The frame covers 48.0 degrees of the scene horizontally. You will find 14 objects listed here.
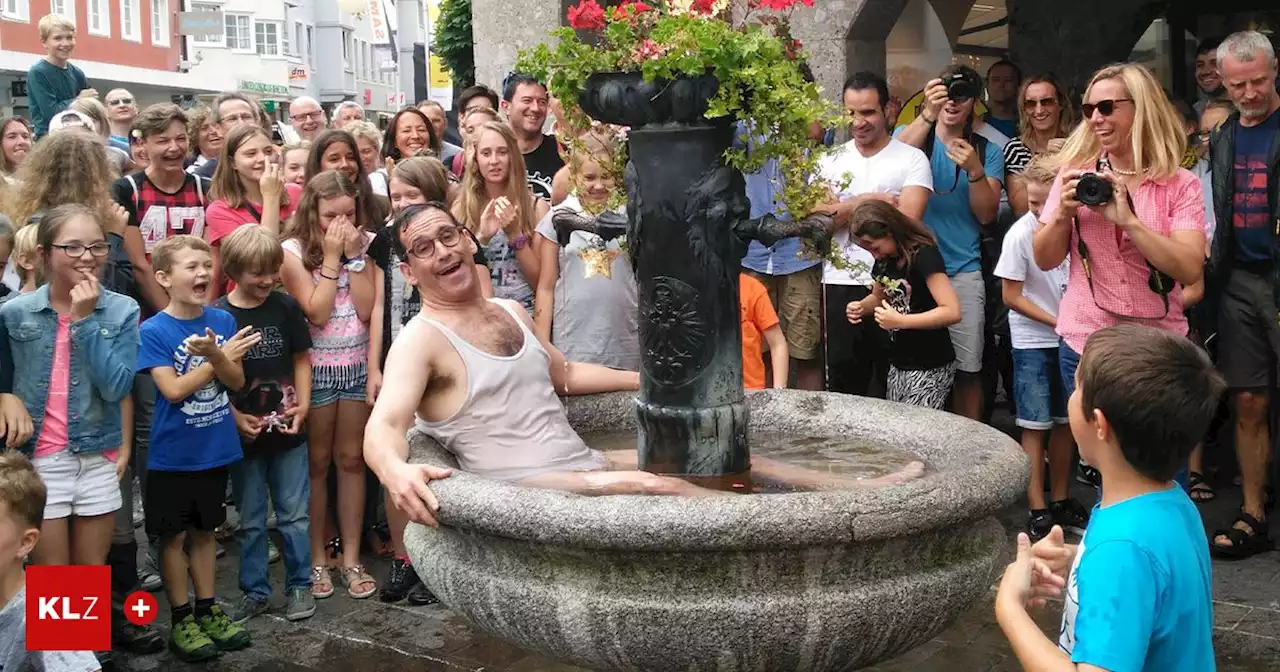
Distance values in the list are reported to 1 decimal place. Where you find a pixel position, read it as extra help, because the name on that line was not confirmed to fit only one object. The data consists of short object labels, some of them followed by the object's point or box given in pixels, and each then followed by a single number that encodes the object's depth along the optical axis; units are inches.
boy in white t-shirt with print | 243.6
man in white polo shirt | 257.8
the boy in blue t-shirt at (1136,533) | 94.2
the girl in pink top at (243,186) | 249.1
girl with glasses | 193.6
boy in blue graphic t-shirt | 204.5
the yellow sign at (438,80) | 707.6
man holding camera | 260.2
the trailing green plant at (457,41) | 915.4
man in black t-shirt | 277.6
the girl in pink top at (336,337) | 231.5
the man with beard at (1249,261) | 230.5
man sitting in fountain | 147.7
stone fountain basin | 117.0
